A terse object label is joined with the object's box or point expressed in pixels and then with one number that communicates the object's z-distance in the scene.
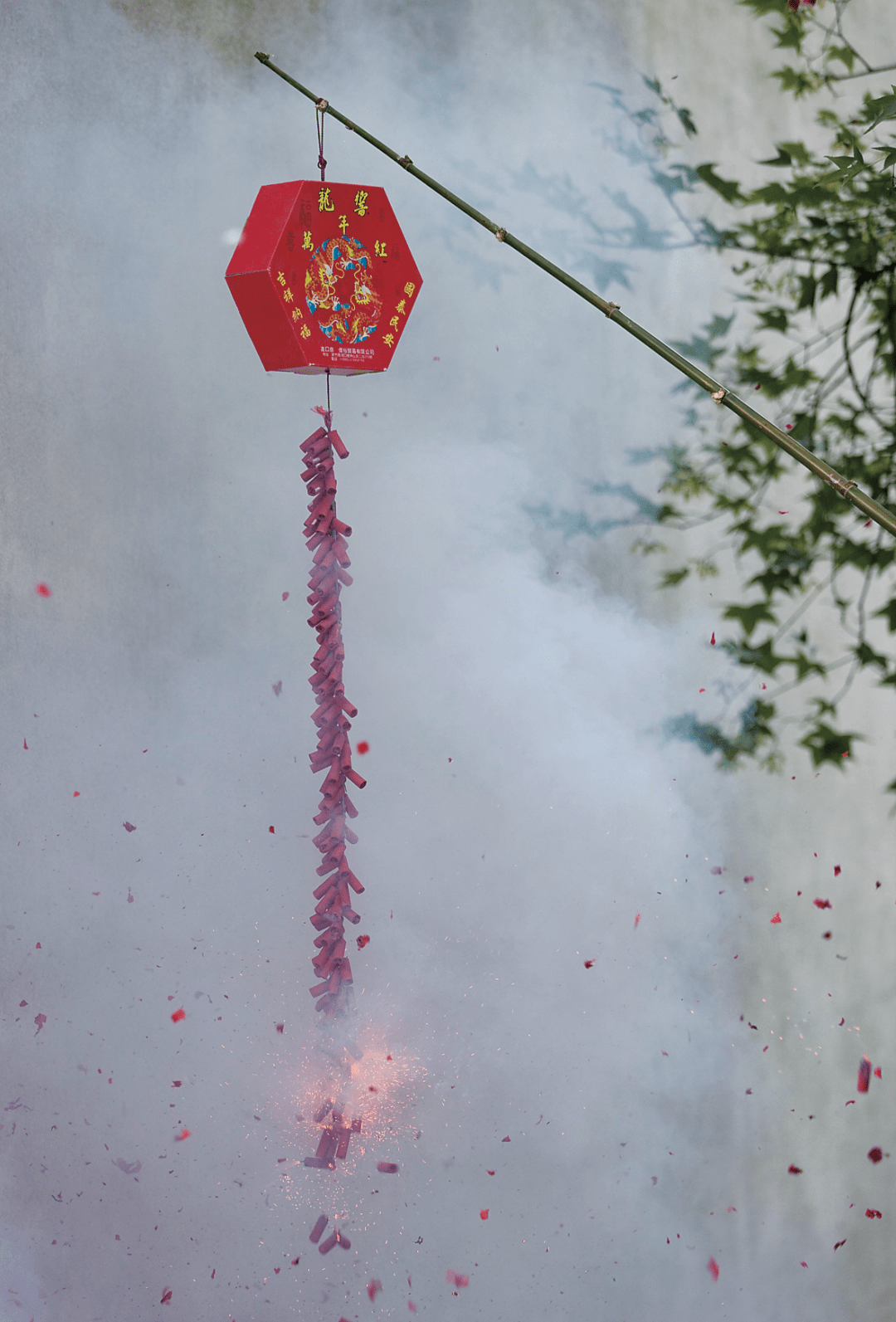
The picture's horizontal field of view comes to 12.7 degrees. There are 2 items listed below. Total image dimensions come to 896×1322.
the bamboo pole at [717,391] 4.99
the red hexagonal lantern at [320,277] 5.32
